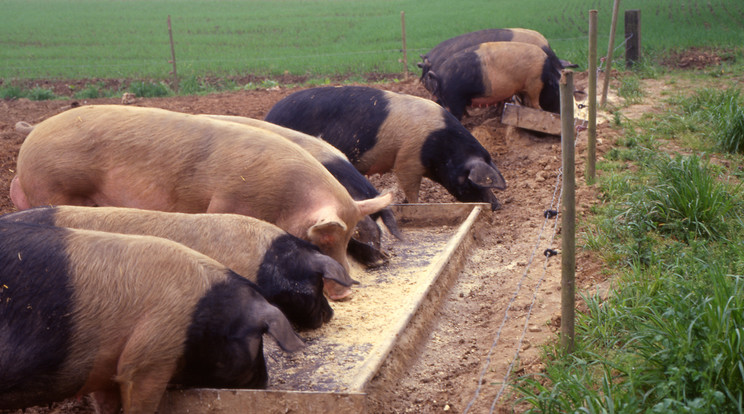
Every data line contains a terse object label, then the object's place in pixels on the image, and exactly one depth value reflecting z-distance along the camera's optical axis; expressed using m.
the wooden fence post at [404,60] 15.46
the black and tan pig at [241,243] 3.98
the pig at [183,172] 4.87
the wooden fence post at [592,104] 6.11
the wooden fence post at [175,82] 15.56
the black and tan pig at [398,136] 6.99
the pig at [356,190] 5.56
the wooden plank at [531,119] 8.93
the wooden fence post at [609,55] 8.74
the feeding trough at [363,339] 3.31
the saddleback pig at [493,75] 9.56
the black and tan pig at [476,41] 10.59
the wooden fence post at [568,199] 3.51
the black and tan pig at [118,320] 3.18
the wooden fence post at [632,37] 13.73
